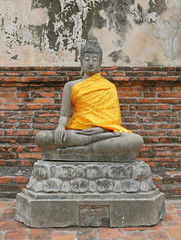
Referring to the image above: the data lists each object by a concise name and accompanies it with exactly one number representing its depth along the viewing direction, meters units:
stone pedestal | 2.53
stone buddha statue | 2.69
